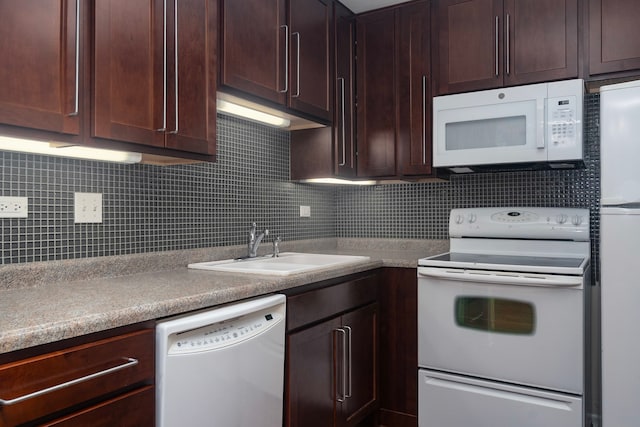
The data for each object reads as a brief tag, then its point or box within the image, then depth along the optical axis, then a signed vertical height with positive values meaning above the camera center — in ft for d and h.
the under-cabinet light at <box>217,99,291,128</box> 6.65 +1.63
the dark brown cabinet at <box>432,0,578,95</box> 7.32 +2.96
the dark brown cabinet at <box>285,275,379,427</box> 5.68 -2.04
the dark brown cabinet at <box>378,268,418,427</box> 7.63 -2.31
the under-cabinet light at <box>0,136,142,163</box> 4.31 +0.69
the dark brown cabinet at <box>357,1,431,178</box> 8.51 +2.40
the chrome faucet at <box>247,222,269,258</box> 7.42 -0.44
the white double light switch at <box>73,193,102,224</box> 5.17 +0.09
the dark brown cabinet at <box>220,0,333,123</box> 6.01 +2.48
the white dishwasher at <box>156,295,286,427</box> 3.90 -1.47
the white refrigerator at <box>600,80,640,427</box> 5.58 -0.52
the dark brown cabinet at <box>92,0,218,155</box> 4.33 +1.53
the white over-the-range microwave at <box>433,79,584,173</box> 7.07 +1.45
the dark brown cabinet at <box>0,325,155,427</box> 2.92 -1.21
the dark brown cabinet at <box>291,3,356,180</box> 8.54 +1.56
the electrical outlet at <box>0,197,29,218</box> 4.52 +0.09
